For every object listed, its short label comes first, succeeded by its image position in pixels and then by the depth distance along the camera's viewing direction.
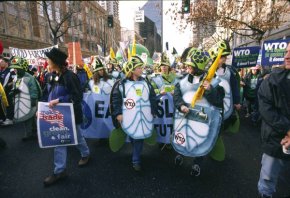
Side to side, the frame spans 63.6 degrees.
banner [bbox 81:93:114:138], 4.97
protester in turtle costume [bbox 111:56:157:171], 3.67
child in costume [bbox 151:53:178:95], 5.63
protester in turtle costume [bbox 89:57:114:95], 5.00
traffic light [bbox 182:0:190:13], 10.82
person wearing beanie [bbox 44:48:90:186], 3.35
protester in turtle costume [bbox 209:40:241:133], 4.11
